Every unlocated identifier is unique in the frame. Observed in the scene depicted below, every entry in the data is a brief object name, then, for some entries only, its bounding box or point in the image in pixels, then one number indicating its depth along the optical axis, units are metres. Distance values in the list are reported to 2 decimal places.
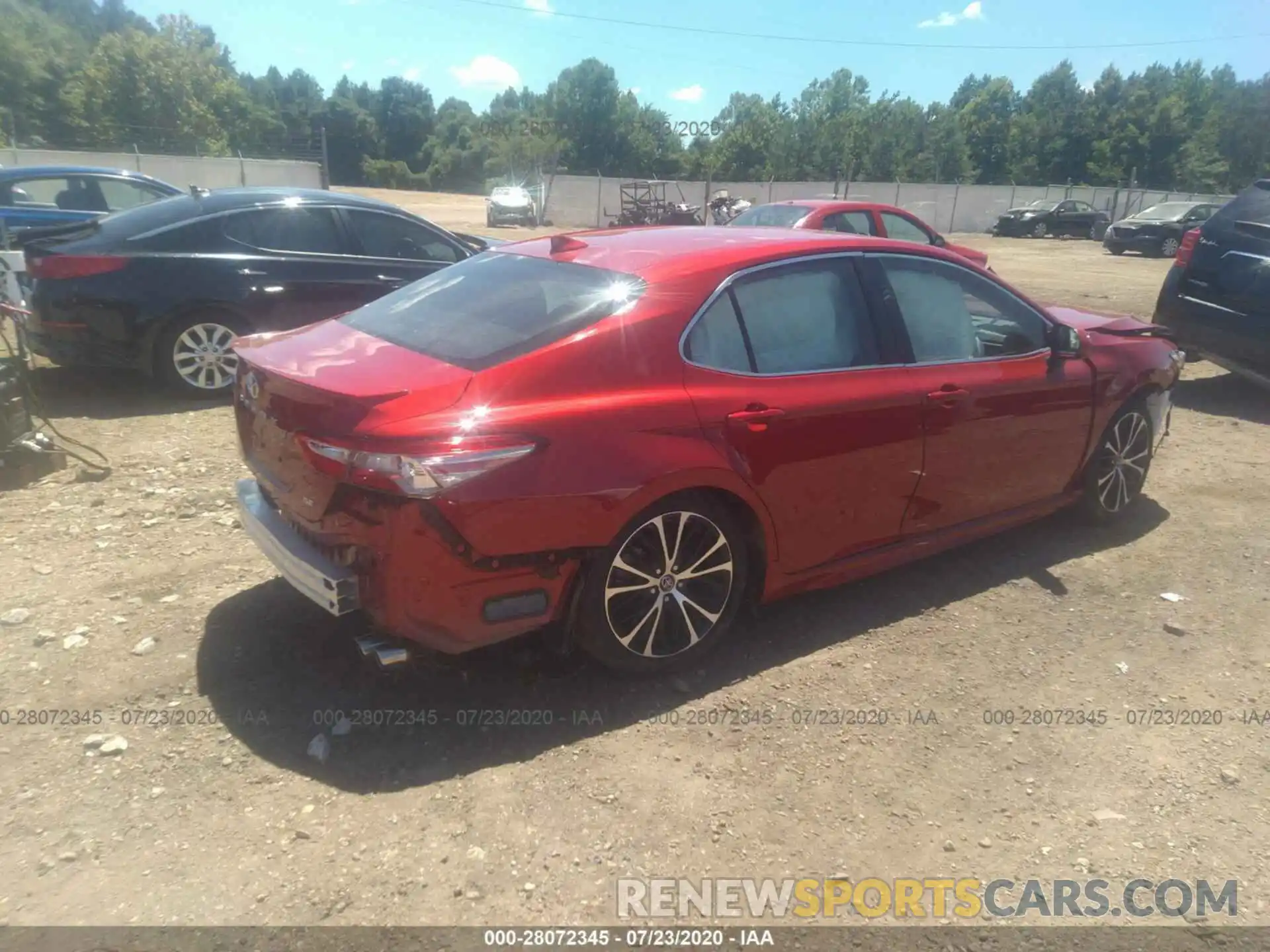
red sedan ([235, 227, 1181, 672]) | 2.79
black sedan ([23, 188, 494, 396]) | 6.17
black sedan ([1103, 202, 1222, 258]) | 25.94
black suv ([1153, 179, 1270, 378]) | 7.32
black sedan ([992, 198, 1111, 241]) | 34.25
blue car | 9.45
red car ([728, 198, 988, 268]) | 10.95
